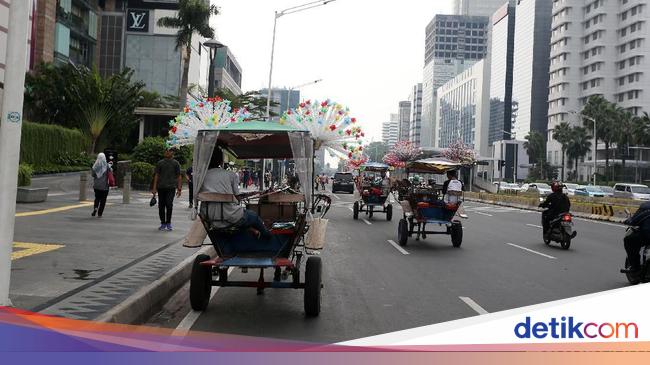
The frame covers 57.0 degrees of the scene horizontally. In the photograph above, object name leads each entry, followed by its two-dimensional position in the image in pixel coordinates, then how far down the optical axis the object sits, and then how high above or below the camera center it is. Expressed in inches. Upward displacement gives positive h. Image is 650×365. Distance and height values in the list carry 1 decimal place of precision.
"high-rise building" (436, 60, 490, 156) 6761.8 +1046.9
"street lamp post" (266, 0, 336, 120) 1143.8 +364.6
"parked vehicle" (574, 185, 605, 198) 1879.1 +30.4
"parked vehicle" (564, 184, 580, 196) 1994.6 +39.7
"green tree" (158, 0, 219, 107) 1611.7 +438.8
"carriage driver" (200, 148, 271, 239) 282.0 -11.9
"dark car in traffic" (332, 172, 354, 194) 2069.4 +26.7
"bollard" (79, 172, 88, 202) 864.3 -13.7
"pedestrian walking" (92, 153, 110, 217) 628.4 -2.6
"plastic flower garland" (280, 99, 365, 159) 328.2 +35.3
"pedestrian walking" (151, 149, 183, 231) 560.2 +1.2
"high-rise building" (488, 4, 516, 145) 6382.9 +1350.3
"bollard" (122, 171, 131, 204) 867.6 -17.1
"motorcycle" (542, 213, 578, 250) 597.3 -30.3
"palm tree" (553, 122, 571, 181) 3740.7 +412.7
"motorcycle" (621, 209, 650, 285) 367.7 -42.0
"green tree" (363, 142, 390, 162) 7015.3 +513.8
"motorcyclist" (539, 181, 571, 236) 597.0 -3.3
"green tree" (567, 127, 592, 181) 3678.6 +355.1
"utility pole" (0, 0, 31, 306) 233.3 +18.3
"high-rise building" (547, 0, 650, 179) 3690.9 +960.9
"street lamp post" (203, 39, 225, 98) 1007.0 +222.7
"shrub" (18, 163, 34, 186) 774.9 +1.2
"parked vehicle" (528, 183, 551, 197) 2177.7 +41.7
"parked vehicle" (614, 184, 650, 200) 1770.7 +34.8
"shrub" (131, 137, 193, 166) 1322.6 +68.6
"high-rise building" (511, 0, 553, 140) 5191.9 +1149.3
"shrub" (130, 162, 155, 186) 1283.2 +16.9
